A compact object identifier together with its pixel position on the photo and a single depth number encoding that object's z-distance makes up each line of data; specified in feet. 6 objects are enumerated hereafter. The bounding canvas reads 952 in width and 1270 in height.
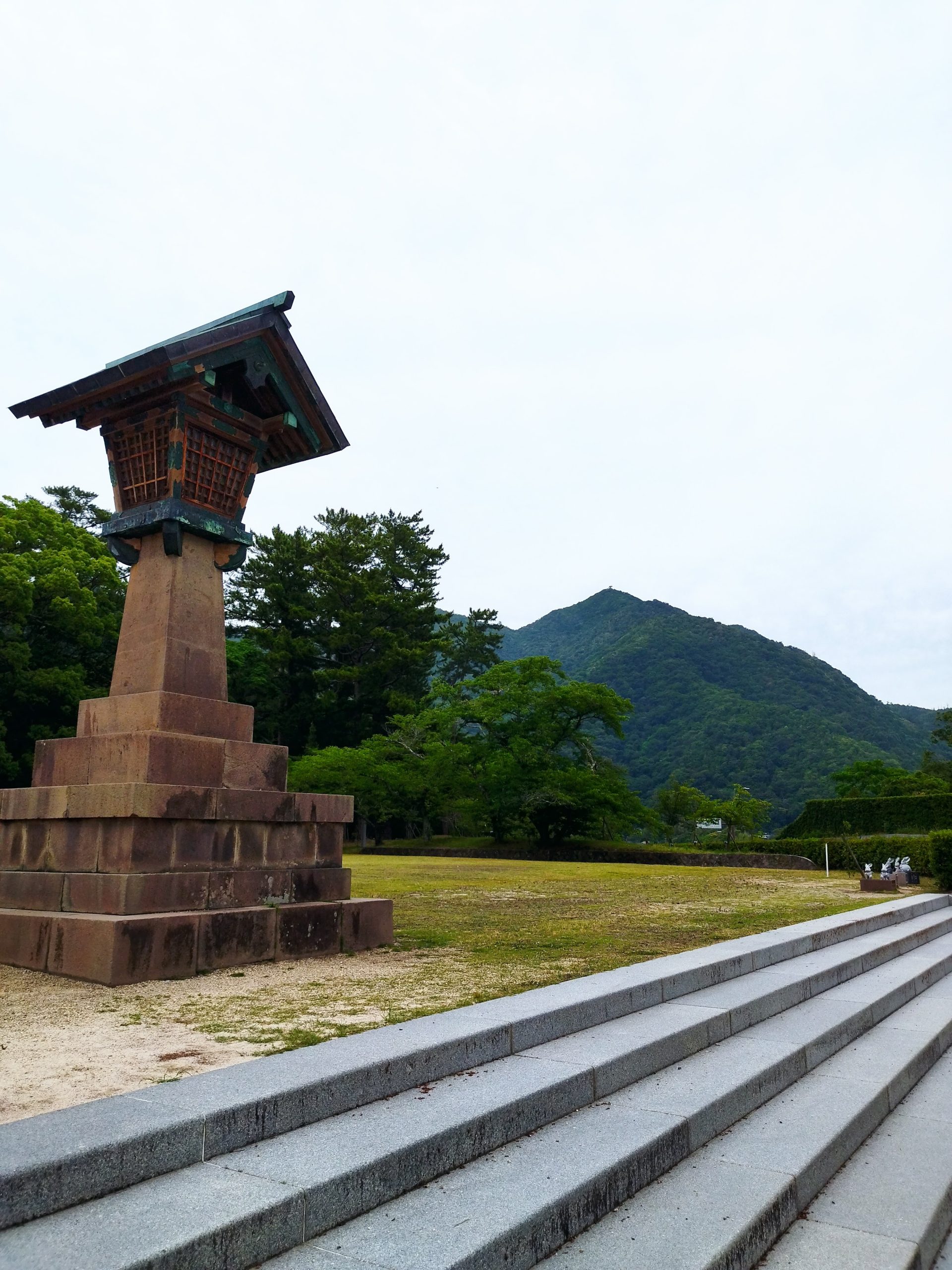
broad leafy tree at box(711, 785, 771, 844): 121.08
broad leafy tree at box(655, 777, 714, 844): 133.28
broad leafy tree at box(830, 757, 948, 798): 118.91
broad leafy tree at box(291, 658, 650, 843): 96.58
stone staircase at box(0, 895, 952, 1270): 7.21
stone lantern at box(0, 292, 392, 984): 18.33
